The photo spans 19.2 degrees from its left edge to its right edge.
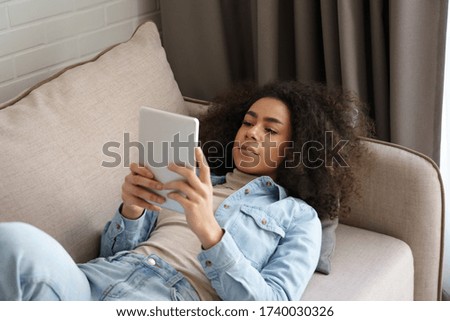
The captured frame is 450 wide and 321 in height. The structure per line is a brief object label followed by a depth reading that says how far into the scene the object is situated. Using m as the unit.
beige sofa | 2.55
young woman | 2.36
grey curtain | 2.92
